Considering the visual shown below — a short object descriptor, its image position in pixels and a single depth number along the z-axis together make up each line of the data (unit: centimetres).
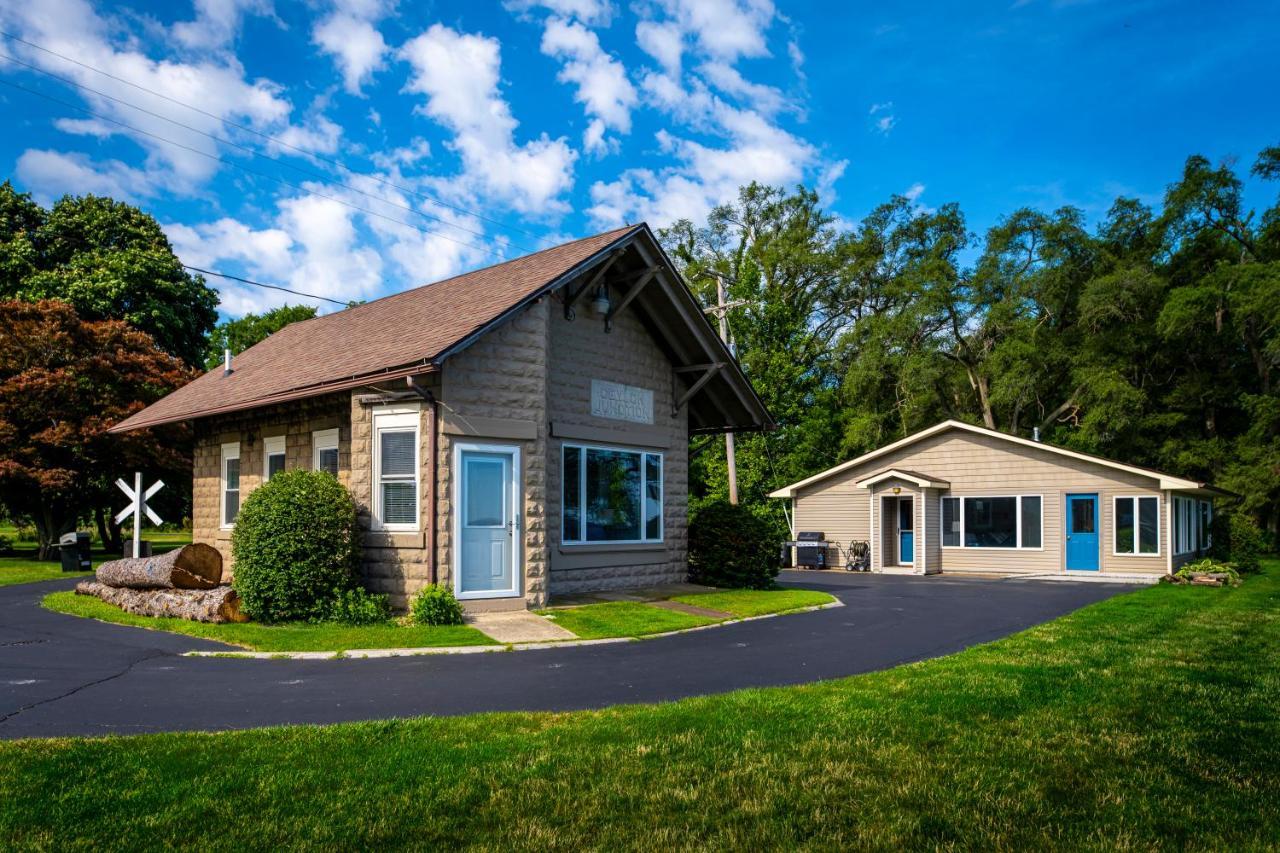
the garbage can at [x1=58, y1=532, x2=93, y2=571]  2356
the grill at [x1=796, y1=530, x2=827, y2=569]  2969
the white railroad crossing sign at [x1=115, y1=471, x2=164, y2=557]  1726
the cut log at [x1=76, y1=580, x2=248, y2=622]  1304
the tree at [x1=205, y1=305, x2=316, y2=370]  5522
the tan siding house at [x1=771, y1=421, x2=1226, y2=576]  2564
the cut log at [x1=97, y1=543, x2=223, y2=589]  1434
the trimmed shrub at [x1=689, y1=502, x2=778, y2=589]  1861
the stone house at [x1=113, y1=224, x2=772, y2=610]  1355
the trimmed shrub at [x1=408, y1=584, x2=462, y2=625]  1266
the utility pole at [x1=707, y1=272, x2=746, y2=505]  2669
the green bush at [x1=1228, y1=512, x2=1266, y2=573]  3192
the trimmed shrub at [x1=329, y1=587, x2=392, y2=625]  1274
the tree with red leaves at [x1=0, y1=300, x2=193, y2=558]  2559
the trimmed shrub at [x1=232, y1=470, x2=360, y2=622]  1274
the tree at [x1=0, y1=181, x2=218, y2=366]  3259
